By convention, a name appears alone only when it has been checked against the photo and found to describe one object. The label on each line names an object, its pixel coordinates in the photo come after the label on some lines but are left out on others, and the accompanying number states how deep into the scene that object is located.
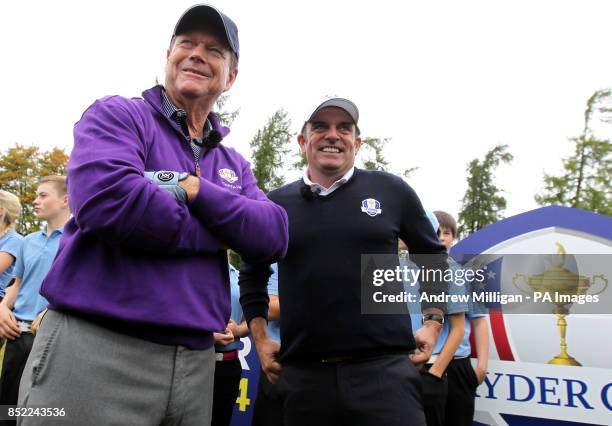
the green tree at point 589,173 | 19.86
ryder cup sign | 3.97
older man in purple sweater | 1.38
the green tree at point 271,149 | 23.86
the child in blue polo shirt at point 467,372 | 3.96
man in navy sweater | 2.25
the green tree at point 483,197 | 27.75
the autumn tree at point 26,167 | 40.47
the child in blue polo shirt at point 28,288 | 4.27
